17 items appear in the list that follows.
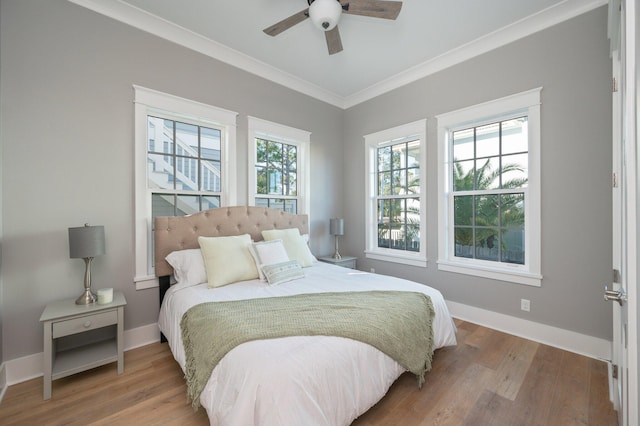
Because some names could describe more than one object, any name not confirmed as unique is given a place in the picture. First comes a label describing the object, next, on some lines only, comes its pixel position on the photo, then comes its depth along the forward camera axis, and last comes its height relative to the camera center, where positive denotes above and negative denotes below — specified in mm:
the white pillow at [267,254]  2602 -417
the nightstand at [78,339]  1807 -1009
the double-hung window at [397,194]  3529 +242
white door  863 -38
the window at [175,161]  2535 +559
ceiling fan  1918 +1494
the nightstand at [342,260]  3840 -718
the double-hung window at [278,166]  3365 +634
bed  1178 -731
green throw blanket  1481 -678
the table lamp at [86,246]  1980 -251
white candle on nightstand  2070 -650
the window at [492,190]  2643 +236
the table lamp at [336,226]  4031 -219
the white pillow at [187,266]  2422 -502
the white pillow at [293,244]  3031 -378
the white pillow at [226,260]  2398 -455
